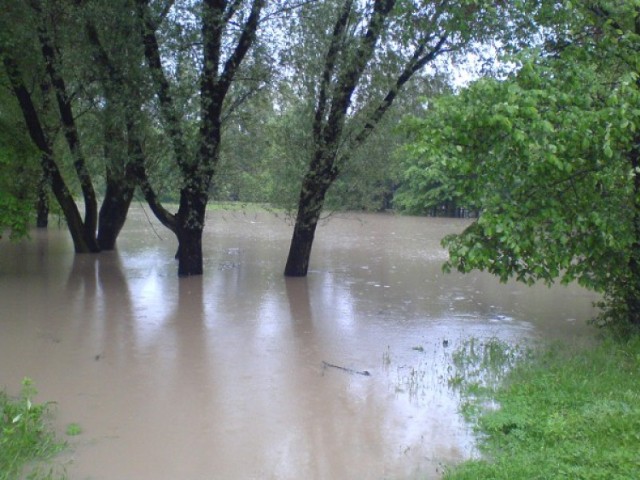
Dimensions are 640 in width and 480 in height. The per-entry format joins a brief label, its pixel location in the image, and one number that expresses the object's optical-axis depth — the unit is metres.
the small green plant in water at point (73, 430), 6.02
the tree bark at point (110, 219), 19.67
